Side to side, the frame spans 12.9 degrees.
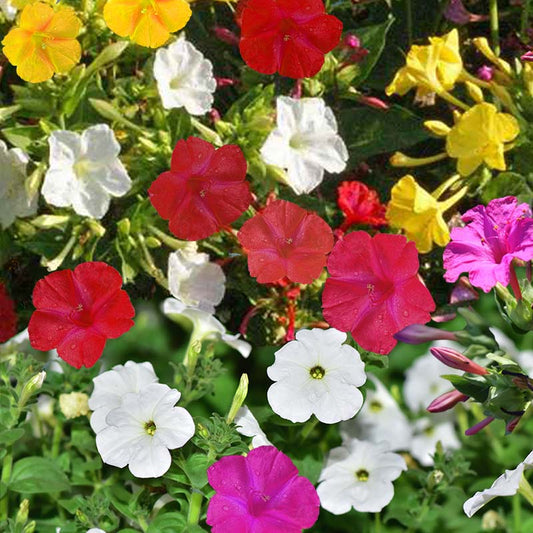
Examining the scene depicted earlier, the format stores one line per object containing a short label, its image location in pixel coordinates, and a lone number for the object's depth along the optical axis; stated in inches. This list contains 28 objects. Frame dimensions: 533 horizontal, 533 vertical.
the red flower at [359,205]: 39.1
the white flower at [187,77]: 38.6
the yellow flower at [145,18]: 37.4
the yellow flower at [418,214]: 38.5
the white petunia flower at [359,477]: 38.2
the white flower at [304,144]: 38.4
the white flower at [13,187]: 38.3
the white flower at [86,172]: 38.0
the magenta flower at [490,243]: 35.7
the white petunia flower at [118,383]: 37.3
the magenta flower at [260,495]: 35.1
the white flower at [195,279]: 38.8
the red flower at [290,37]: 37.5
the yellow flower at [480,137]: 38.4
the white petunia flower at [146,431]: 35.7
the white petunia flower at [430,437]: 40.2
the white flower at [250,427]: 36.5
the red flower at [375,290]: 36.6
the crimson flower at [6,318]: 39.5
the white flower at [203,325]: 38.3
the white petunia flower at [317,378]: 36.1
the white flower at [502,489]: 33.9
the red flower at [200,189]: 37.3
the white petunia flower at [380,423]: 40.0
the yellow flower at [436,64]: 38.8
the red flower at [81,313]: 36.7
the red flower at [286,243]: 37.1
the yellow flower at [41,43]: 37.3
